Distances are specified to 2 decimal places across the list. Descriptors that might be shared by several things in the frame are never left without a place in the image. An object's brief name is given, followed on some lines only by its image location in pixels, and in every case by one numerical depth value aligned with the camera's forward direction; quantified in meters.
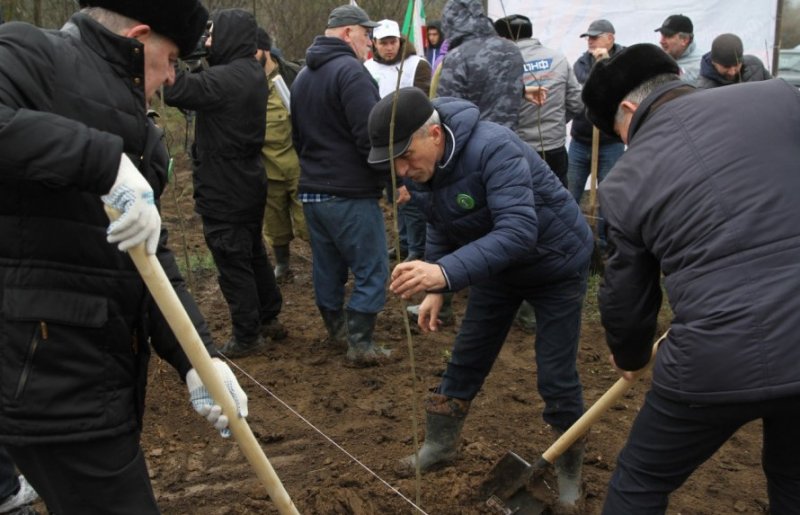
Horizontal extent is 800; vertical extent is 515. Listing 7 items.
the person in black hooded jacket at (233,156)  4.83
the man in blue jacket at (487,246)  3.02
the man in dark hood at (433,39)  8.84
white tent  7.74
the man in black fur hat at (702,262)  2.18
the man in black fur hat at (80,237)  1.84
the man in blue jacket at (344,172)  4.86
